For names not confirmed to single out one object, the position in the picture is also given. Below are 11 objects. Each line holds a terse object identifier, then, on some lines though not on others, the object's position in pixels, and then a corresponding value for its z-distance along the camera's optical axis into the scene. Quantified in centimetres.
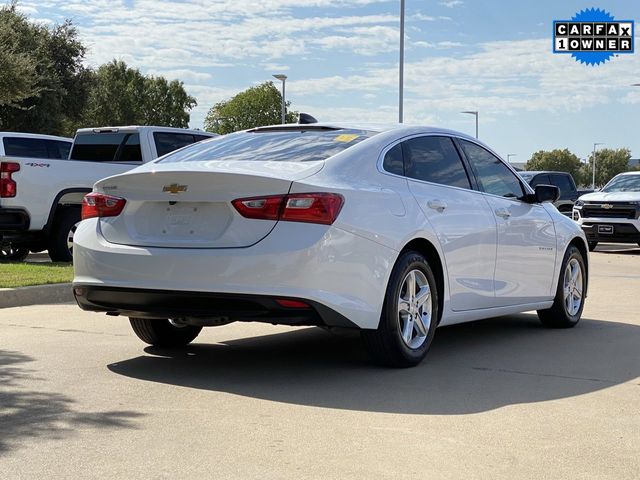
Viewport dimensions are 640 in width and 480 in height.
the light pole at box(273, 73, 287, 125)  4925
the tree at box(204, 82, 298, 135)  8813
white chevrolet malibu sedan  571
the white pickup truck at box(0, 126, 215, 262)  1308
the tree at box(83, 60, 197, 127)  7838
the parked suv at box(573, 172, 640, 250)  2091
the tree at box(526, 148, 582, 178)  12812
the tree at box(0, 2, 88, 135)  4012
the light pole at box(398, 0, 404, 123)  2970
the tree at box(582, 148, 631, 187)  13512
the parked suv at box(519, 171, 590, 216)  2892
